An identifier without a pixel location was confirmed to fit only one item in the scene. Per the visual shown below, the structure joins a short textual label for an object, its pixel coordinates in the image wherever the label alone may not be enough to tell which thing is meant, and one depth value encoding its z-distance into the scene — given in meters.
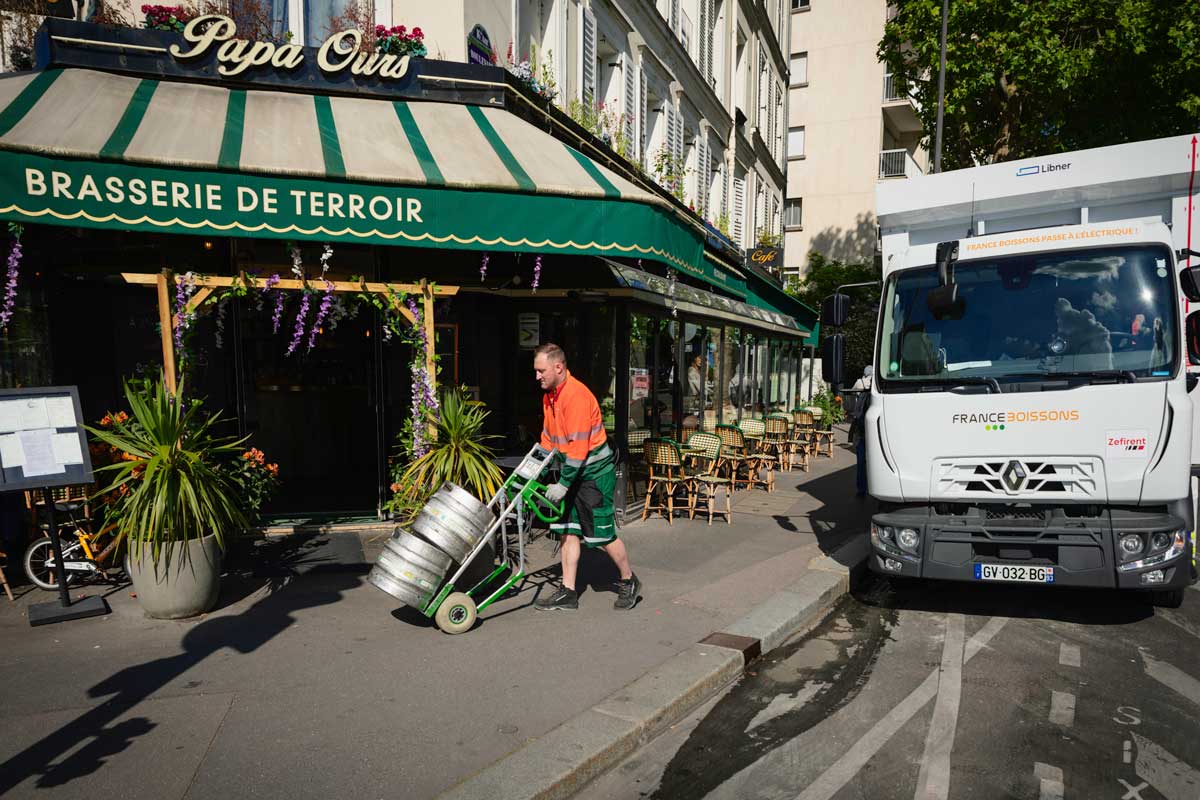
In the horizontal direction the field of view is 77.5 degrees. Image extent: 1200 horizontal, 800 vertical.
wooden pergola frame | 5.70
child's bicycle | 5.62
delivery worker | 5.17
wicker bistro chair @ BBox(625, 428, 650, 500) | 8.55
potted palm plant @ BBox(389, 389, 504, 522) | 5.77
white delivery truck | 4.81
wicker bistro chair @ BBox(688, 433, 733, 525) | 8.48
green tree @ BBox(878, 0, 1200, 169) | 13.60
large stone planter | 4.93
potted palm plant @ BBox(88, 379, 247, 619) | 4.86
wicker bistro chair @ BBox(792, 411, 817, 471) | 14.29
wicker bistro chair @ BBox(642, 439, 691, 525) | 8.52
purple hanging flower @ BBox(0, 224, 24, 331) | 5.21
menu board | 4.97
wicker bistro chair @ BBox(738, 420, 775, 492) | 10.96
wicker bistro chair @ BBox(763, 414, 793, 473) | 12.62
